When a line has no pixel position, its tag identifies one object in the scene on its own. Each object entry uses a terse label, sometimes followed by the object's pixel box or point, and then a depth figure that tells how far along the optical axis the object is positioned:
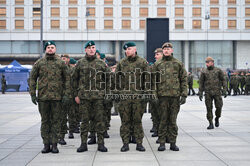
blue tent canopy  29.27
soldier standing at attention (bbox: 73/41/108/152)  6.23
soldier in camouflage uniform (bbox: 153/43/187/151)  6.41
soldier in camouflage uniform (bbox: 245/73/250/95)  24.35
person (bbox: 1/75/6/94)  28.37
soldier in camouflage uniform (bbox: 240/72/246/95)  25.54
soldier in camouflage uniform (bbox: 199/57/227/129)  9.02
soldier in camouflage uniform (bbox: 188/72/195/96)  23.77
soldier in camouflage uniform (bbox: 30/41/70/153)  6.16
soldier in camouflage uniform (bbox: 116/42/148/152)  6.26
